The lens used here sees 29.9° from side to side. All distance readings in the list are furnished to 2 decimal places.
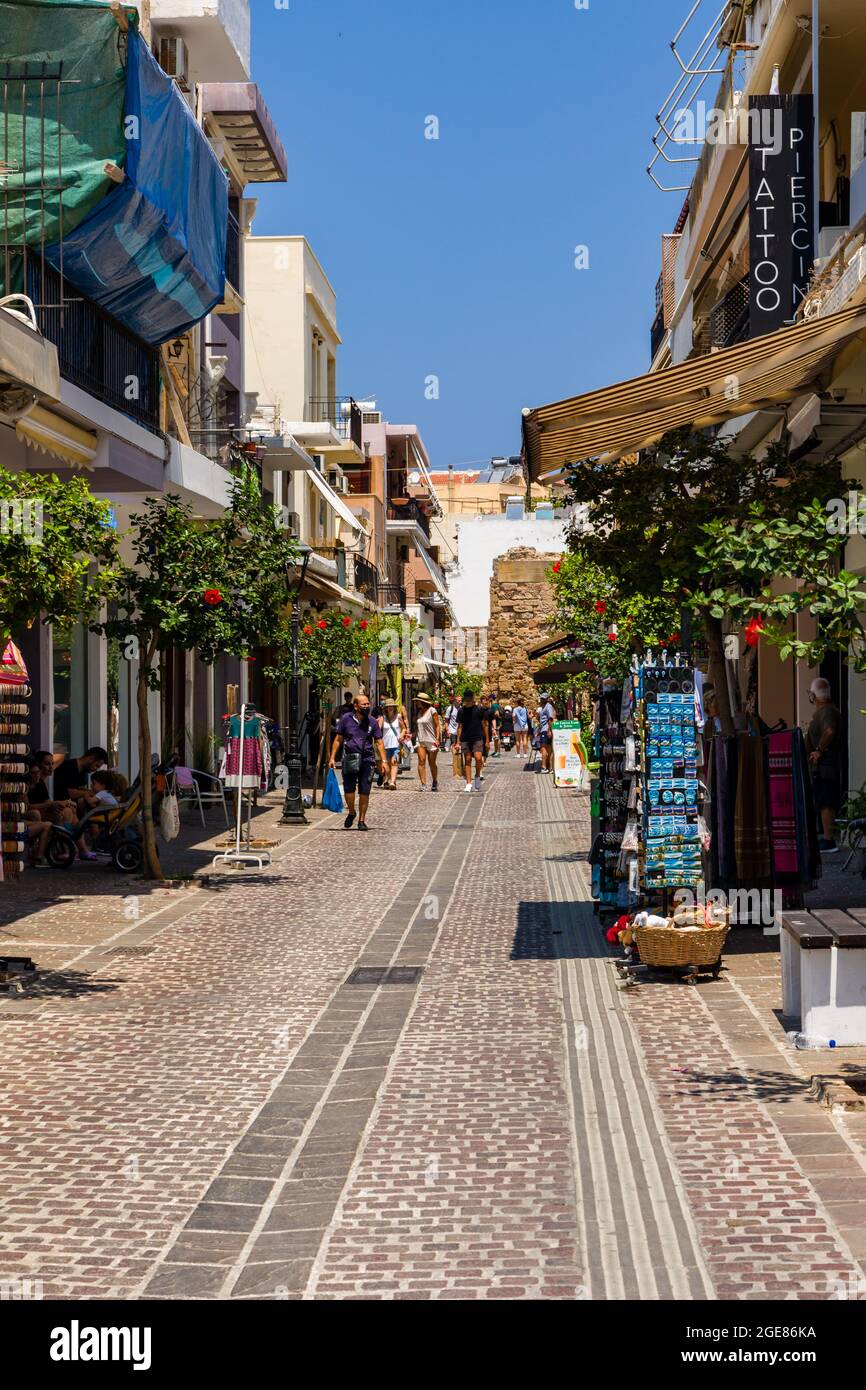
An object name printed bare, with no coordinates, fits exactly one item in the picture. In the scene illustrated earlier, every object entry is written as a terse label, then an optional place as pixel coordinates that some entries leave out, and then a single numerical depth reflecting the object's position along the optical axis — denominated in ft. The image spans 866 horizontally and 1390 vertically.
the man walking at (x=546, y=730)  123.65
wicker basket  31.60
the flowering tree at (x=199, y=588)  48.14
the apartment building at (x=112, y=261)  50.78
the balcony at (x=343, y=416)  149.59
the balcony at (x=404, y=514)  205.67
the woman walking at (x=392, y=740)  102.47
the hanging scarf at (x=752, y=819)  36.35
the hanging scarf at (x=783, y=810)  36.24
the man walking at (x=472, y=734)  92.43
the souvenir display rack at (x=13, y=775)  48.24
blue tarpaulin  52.95
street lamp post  73.51
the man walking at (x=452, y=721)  162.50
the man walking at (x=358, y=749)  69.82
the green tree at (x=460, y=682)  201.67
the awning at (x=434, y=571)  230.07
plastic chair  70.33
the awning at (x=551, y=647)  86.48
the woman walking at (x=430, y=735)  96.99
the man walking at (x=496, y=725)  155.90
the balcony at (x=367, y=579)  169.99
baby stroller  51.29
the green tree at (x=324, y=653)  97.55
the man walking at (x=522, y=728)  168.66
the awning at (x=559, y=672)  96.41
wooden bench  24.95
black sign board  53.31
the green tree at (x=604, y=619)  46.98
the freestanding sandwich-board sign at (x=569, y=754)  97.71
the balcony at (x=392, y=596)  196.03
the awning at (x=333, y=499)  114.13
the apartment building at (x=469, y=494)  301.02
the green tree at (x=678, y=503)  36.29
